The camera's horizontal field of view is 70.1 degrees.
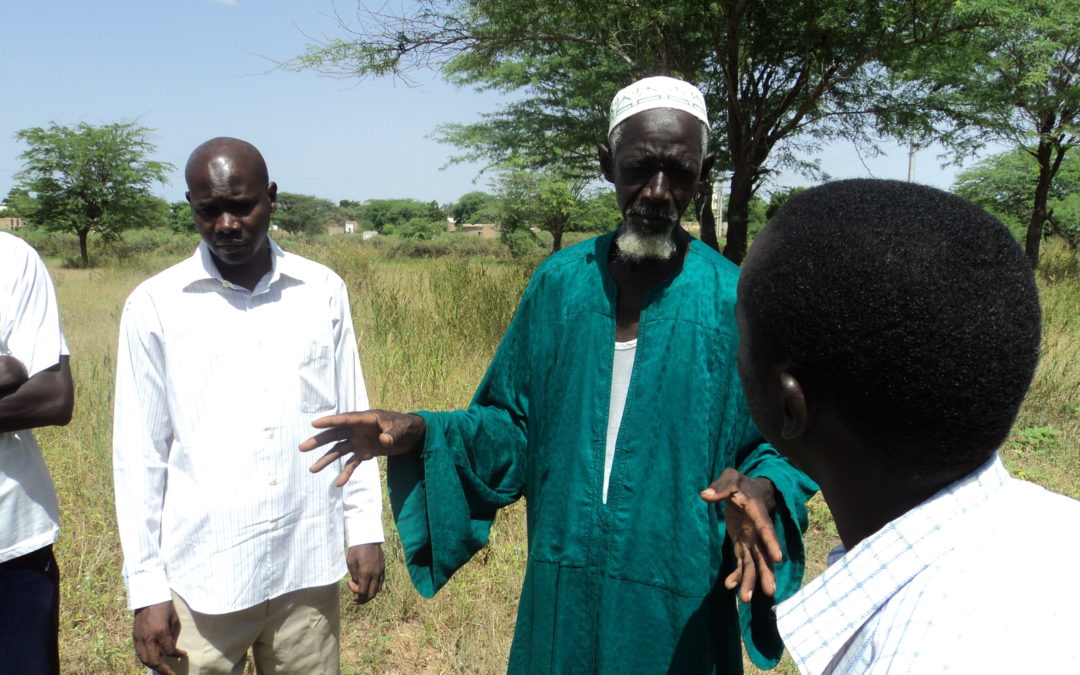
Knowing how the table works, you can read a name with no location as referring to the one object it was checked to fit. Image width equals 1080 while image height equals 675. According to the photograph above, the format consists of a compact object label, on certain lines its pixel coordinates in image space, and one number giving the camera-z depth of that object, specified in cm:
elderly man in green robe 176
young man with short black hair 71
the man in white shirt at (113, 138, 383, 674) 204
